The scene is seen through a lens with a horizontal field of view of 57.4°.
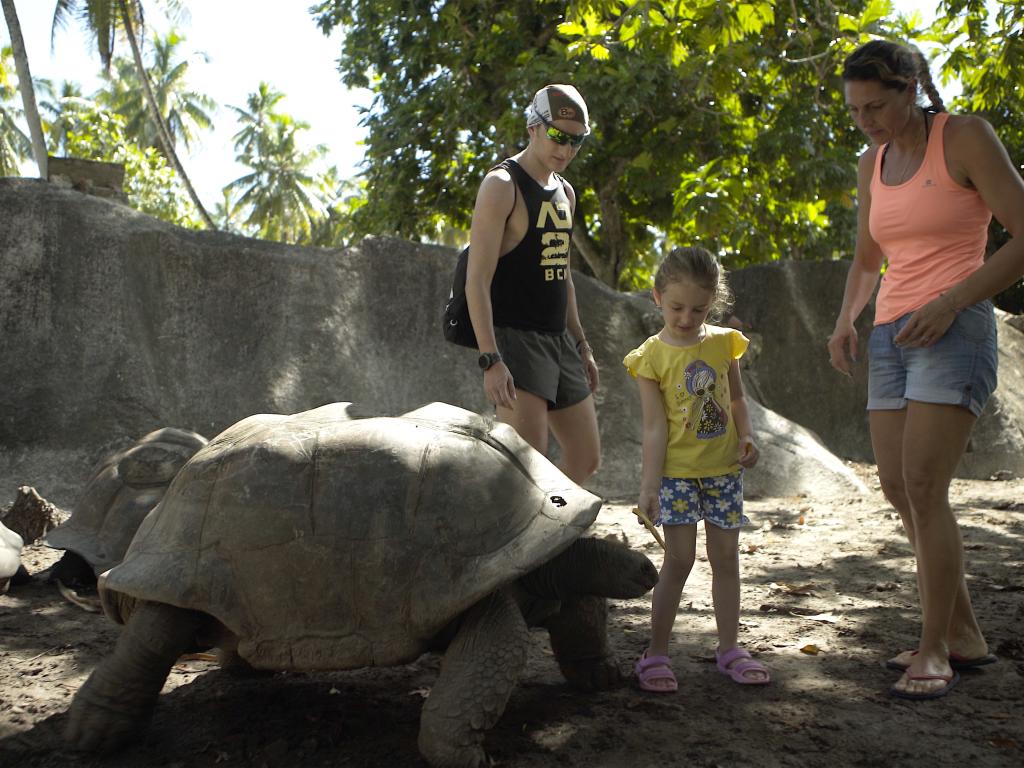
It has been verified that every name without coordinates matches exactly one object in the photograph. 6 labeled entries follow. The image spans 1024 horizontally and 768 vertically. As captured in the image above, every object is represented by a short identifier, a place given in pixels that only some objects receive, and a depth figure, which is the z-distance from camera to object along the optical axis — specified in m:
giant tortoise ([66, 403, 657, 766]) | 2.55
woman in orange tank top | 2.76
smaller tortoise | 4.42
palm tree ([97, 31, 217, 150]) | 39.25
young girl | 3.05
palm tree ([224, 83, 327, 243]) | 40.25
